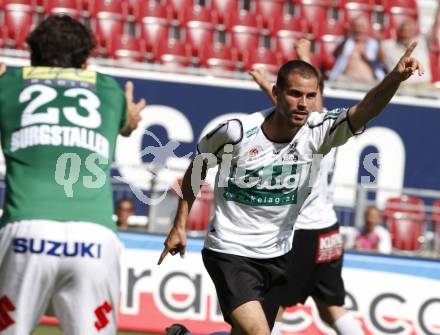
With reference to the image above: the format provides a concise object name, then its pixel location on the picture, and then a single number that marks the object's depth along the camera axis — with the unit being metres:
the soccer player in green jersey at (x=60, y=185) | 4.83
